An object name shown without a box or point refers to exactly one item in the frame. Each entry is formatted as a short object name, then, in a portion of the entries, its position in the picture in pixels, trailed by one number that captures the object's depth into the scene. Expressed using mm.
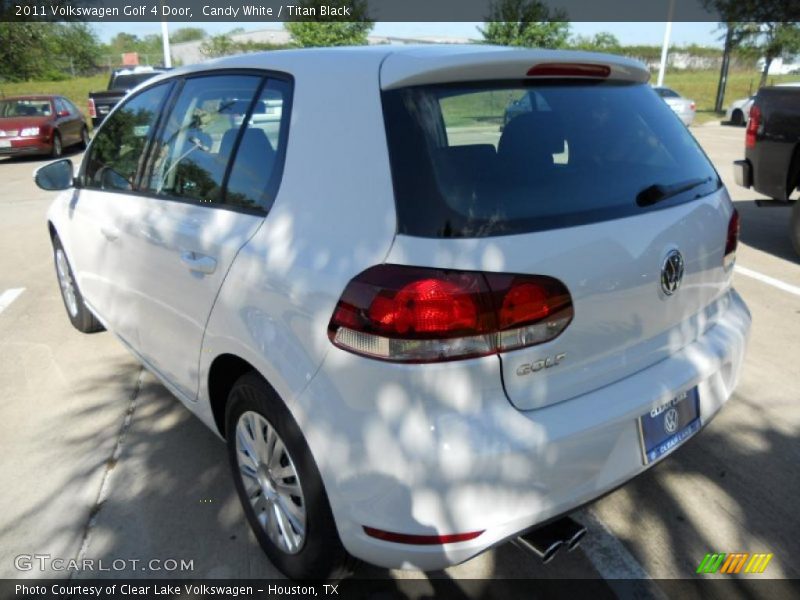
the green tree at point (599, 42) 39688
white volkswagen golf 1754
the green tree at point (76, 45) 38875
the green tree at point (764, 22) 27969
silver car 21000
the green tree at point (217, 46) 36656
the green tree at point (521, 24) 29969
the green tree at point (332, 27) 30484
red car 14812
